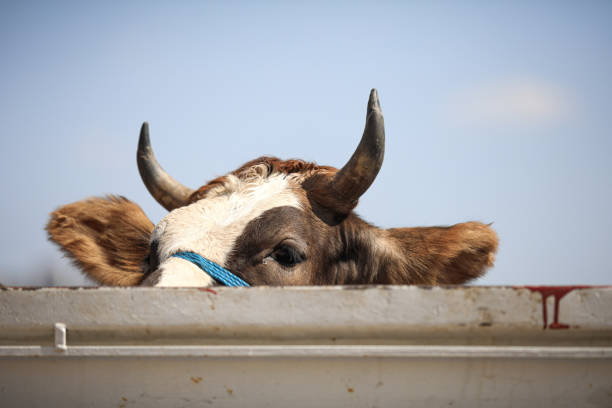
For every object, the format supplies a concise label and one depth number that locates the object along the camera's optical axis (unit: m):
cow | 5.31
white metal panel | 4.98
